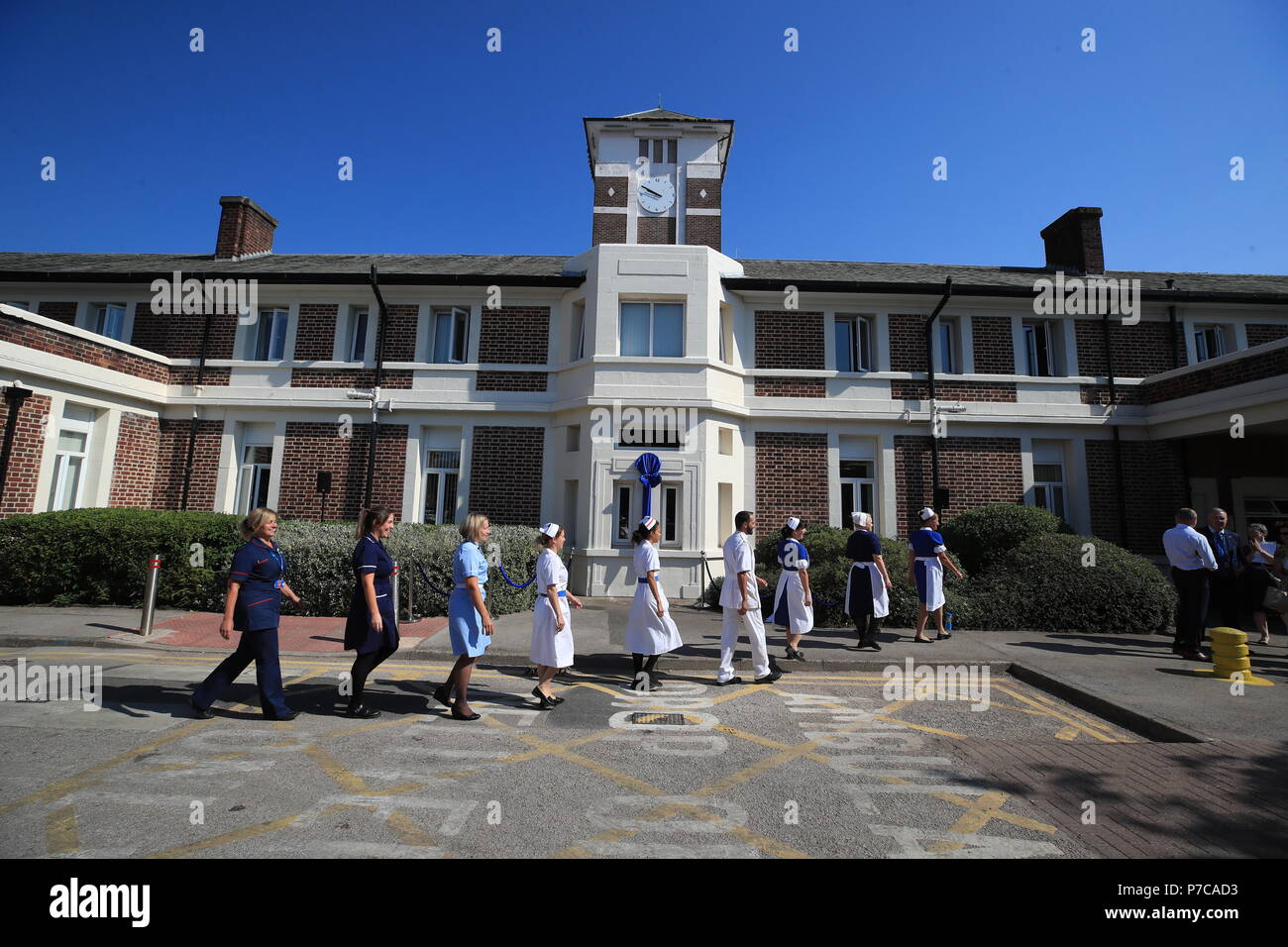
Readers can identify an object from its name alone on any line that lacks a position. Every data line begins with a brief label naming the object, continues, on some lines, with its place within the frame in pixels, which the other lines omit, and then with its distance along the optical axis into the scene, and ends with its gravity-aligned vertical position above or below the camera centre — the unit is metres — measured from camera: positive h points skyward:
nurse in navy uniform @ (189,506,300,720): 5.04 -0.82
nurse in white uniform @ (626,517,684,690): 6.46 -0.94
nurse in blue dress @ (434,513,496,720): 5.22 -0.73
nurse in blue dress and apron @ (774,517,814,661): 7.37 -0.66
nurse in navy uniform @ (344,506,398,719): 5.14 -0.74
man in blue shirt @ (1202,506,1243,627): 8.98 -0.20
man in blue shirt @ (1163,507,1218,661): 7.53 -0.35
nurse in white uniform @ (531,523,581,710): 5.73 -0.90
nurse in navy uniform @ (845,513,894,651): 8.14 -0.61
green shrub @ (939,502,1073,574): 11.73 +0.24
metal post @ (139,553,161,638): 8.04 -1.08
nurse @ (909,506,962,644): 8.53 -0.41
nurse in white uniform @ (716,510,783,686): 6.66 -0.78
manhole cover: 5.31 -1.69
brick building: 13.62 +3.57
